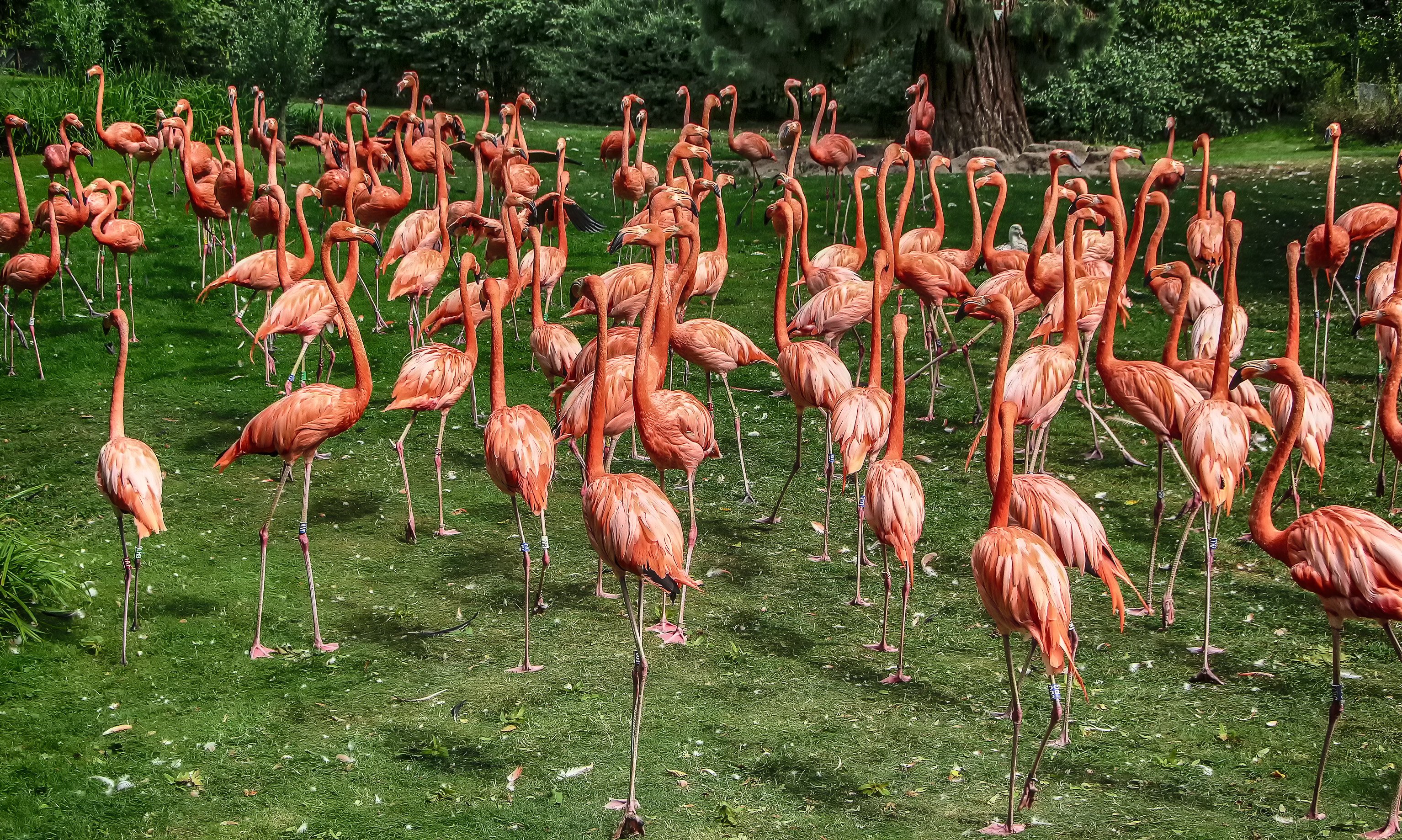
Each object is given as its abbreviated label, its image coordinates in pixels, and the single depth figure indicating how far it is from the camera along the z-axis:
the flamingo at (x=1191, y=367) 6.80
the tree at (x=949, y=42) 14.84
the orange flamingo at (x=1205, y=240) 9.73
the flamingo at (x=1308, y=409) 6.29
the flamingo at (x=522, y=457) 5.89
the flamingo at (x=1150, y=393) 6.31
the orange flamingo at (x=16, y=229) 10.20
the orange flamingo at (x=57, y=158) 11.99
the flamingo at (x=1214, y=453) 5.73
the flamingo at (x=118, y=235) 10.44
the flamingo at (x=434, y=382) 7.07
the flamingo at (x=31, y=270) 9.73
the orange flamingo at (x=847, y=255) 9.80
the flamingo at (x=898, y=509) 5.51
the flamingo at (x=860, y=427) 6.35
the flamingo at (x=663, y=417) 5.89
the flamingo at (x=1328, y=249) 9.09
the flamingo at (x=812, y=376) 7.04
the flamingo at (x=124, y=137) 13.66
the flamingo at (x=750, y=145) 15.02
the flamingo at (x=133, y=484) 5.70
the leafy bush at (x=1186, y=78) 20.03
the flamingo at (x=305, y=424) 6.06
